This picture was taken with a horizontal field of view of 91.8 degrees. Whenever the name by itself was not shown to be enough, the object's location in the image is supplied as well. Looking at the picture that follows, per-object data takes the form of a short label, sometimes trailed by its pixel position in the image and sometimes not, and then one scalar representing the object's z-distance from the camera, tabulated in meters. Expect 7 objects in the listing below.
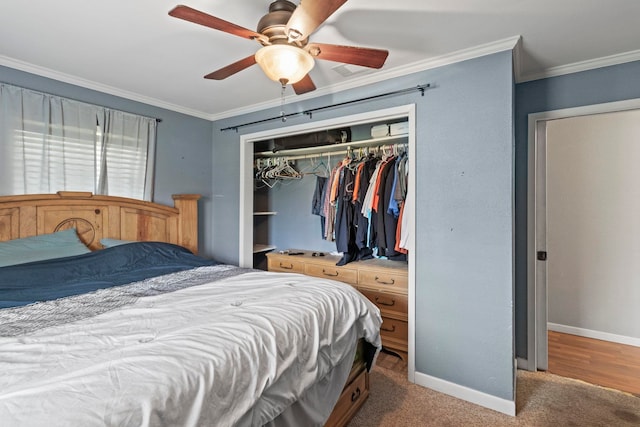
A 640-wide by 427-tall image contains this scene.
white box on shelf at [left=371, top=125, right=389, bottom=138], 2.83
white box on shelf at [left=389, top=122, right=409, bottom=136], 2.72
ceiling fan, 1.23
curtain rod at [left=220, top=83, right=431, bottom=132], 2.28
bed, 0.81
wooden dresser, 2.67
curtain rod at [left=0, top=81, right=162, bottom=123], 2.29
